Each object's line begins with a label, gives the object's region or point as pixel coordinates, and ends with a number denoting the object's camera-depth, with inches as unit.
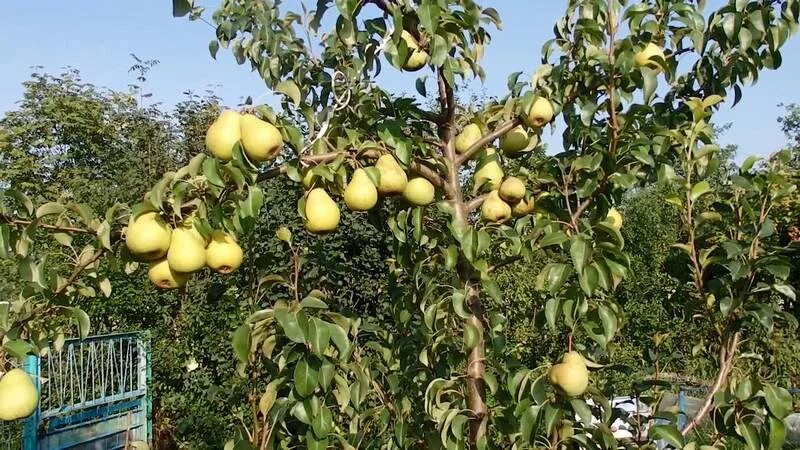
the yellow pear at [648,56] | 59.9
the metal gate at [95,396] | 173.9
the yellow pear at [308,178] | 53.7
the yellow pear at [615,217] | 66.8
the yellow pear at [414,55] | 60.7
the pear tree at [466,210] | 51.0
